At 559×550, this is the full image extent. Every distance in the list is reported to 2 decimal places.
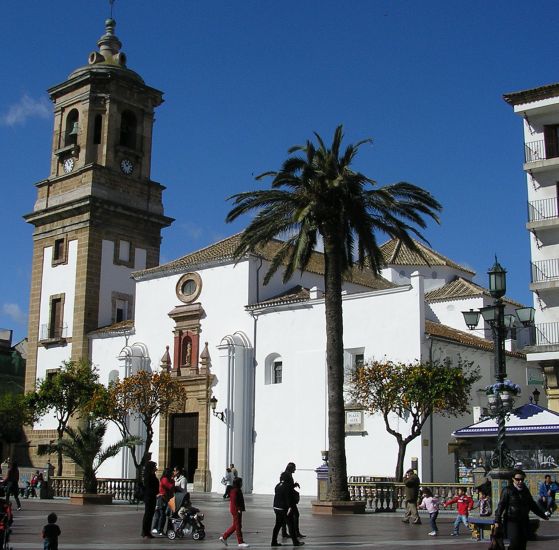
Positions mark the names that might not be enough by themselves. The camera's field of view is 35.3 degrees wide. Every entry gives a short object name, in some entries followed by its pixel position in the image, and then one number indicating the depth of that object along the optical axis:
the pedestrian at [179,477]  23.75
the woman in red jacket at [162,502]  18.75
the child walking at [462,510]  19.54
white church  36.62
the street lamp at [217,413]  39.41
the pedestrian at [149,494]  18.11
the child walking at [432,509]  19.17
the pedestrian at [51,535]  12.65
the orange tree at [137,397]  38.22
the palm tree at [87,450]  32.03
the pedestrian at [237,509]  15.93
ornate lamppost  18.14
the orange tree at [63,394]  42.69
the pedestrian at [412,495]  22.23
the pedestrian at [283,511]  16.25
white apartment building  33.25
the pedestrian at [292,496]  16.58
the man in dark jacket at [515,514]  12.01
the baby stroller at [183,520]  17.81
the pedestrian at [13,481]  27.06
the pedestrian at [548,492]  23.59
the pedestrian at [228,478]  33.66
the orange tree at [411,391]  31.16
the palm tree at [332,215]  27.08
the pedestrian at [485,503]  21.38
